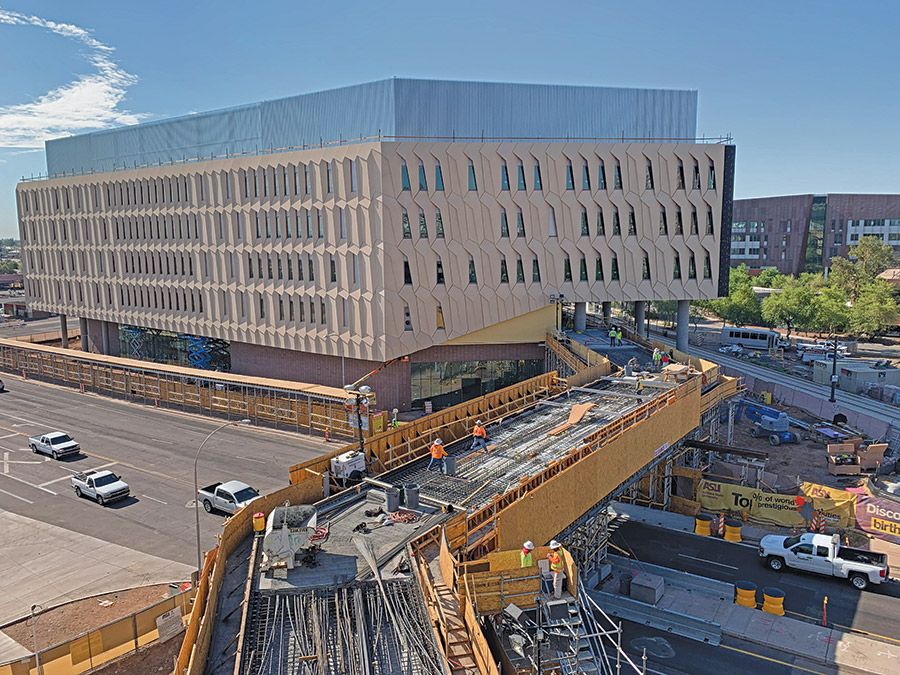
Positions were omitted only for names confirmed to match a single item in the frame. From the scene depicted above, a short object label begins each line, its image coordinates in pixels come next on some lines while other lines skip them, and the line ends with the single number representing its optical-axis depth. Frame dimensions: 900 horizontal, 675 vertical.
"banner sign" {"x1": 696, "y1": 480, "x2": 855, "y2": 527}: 31.53
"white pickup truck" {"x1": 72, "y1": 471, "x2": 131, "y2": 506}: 32.62
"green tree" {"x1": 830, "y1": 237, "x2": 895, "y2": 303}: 97.88
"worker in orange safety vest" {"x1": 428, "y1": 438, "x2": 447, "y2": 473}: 23.41
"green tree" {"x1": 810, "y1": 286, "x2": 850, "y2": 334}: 84.62
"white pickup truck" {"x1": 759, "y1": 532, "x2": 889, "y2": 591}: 26.03
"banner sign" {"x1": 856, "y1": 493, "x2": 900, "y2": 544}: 30.72
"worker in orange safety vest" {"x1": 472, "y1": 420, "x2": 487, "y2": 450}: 26.50
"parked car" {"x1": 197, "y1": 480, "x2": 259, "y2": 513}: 30.06
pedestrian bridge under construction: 13.83
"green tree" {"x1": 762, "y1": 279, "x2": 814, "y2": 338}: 87.12
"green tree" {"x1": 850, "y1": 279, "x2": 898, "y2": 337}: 84.38
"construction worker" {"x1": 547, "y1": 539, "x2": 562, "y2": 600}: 16.42
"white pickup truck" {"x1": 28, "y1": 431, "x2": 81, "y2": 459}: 39.88
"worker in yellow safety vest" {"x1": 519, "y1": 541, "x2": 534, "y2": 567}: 16.91
